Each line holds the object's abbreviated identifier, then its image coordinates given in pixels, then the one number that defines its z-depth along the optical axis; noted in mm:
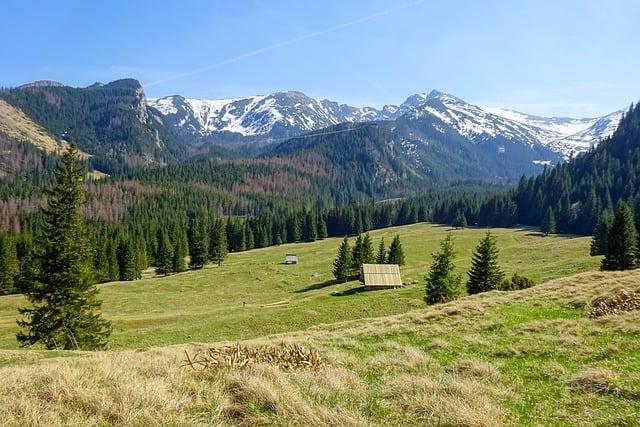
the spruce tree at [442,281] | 49281
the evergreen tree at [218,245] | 117000
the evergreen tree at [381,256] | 89875
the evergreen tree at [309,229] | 163000
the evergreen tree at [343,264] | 83812
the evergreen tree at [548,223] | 138625
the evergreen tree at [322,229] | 167500
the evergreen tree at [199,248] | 116062
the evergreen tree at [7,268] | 88000
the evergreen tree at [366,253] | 86488
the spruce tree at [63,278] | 31359
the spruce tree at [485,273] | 51312
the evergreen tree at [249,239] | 151625
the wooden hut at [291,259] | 108644
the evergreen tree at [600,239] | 80750
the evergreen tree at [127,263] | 100688
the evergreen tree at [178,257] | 110375
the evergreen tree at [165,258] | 109625
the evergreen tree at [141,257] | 104100
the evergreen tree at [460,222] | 168125
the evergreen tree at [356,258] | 85825
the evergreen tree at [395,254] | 94062
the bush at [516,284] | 44969
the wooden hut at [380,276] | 72375
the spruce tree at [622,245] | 55438
